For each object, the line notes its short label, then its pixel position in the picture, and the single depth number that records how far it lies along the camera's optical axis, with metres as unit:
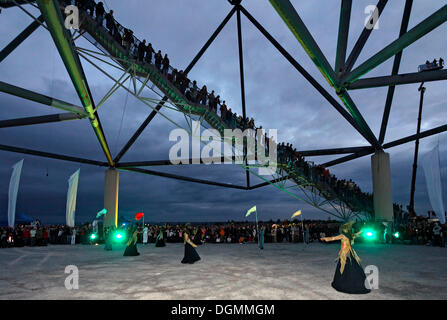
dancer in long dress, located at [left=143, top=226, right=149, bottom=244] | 29.22
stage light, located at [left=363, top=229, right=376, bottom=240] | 22.66
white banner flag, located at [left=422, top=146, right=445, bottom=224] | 22.48
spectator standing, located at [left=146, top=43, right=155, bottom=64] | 15.37
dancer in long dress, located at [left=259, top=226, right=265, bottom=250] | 21.94
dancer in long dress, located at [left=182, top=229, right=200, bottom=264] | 13.80
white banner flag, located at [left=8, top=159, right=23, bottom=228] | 24.12
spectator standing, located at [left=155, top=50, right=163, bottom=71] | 15.98
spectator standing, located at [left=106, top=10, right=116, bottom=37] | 13.60
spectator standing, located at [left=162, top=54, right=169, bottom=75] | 16.33
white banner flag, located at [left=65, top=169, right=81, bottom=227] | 27.32
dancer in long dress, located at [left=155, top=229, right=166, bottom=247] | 24.44
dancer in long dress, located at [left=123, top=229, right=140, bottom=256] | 17.20
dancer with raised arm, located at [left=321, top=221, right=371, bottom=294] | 7.69
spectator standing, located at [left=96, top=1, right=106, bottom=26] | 13.12
